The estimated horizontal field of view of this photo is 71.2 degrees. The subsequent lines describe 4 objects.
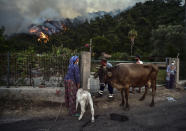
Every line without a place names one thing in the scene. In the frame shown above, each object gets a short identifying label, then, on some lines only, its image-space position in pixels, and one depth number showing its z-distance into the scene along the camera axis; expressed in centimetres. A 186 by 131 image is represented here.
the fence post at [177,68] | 909
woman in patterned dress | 448
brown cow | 539
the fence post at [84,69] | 554
